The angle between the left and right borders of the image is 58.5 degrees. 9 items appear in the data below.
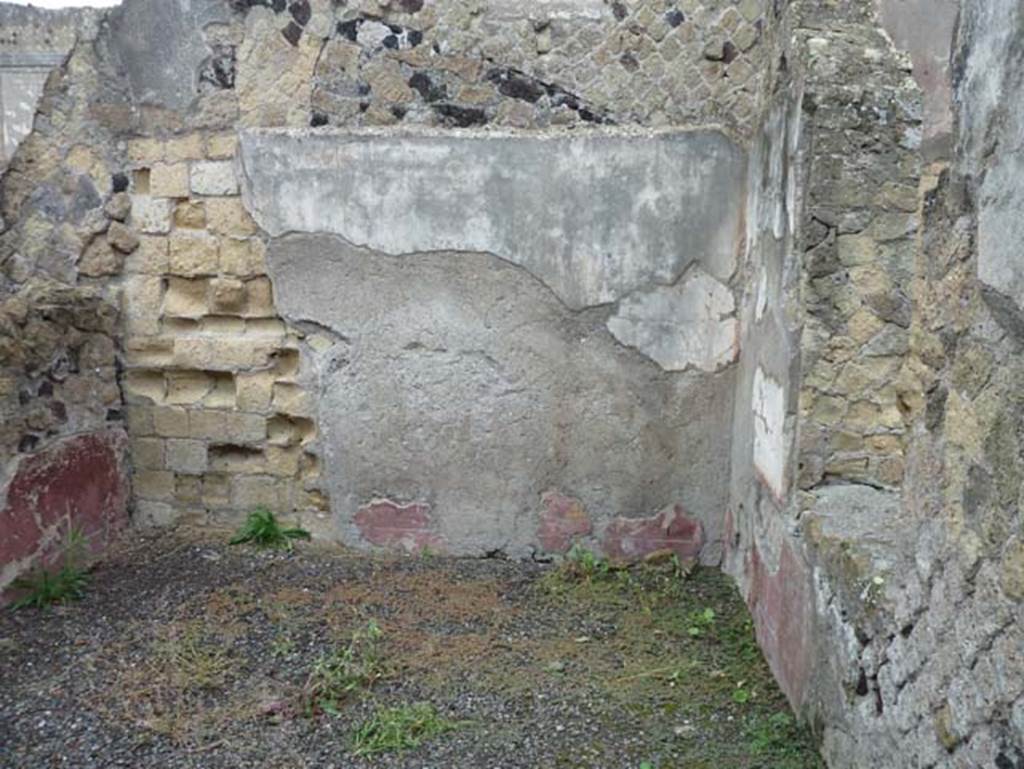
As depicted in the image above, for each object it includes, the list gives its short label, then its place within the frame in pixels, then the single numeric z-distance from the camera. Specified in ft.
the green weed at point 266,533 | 13.87
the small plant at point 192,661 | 10.11
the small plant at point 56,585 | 11.80
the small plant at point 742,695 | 9.66
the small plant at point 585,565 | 13.00
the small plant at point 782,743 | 8.45
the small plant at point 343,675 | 9.66
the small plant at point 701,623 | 11.32
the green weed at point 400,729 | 8.95
